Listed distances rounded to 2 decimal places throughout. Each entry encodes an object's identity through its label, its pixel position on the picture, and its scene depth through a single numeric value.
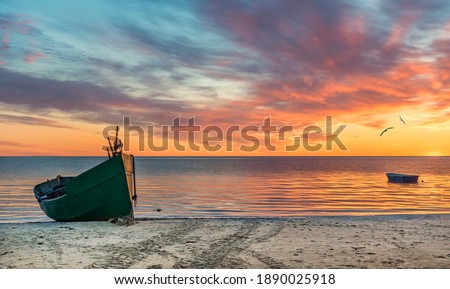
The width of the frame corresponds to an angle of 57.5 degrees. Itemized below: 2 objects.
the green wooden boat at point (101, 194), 16.20
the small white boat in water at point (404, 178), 52.91
